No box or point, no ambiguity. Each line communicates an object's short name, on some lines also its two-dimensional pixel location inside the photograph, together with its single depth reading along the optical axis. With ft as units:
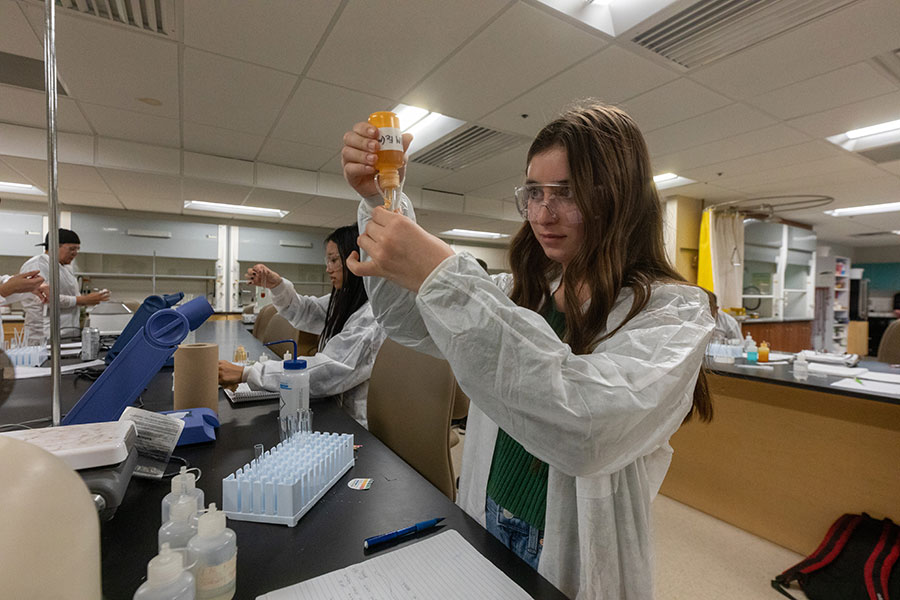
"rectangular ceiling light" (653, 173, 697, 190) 14.62
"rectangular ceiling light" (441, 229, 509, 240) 25.30
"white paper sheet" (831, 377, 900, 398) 5.84
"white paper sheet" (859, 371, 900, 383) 6.85
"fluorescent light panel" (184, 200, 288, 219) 18.97
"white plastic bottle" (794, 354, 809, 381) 6.87
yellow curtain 17.20
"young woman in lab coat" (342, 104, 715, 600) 1.64
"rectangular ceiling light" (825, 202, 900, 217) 18.28
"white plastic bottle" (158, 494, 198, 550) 1.63
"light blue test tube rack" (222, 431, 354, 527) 2.13
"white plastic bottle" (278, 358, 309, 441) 3.59
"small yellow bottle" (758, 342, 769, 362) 8.69
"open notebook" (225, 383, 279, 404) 4.34
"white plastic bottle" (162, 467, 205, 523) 1.83
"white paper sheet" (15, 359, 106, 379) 5.19
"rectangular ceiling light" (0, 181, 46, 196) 15.80
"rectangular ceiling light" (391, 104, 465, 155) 10.43
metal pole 2.43
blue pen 1.97
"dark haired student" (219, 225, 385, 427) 4.59
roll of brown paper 3.70
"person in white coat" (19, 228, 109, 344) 11.82
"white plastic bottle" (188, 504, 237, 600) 1.50
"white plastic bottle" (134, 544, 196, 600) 1.28
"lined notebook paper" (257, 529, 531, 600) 1.66
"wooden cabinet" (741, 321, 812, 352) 19.97
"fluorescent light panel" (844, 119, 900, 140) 10.40
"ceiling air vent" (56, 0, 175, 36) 6.19
